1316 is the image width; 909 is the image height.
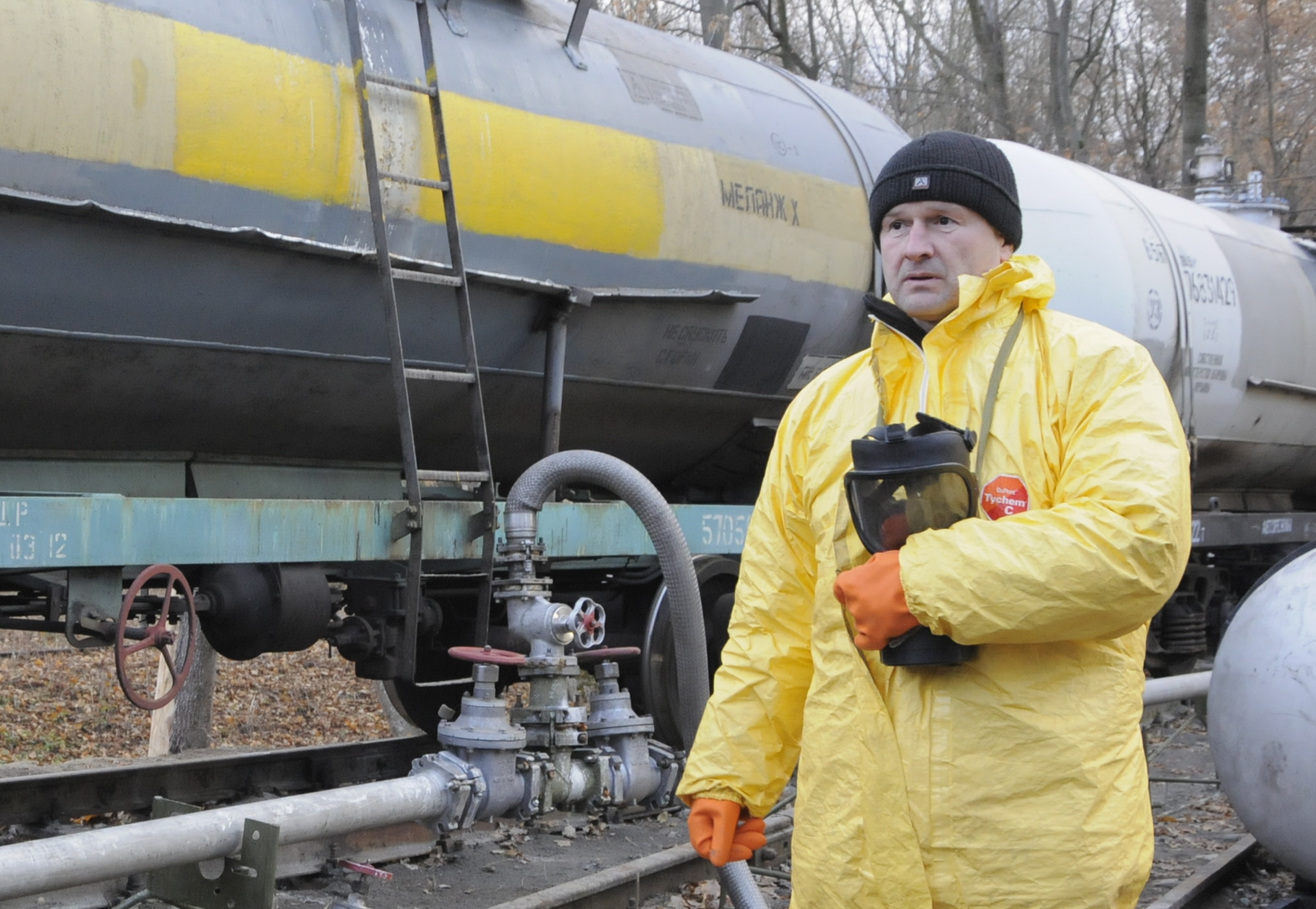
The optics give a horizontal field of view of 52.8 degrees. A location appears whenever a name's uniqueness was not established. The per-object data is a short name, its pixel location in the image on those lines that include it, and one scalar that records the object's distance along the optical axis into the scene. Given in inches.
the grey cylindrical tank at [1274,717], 190.5
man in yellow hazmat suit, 79.4
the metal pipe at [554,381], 215.0
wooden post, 337.1
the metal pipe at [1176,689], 229.6
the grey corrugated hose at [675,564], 181.5
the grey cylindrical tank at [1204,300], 312.7
